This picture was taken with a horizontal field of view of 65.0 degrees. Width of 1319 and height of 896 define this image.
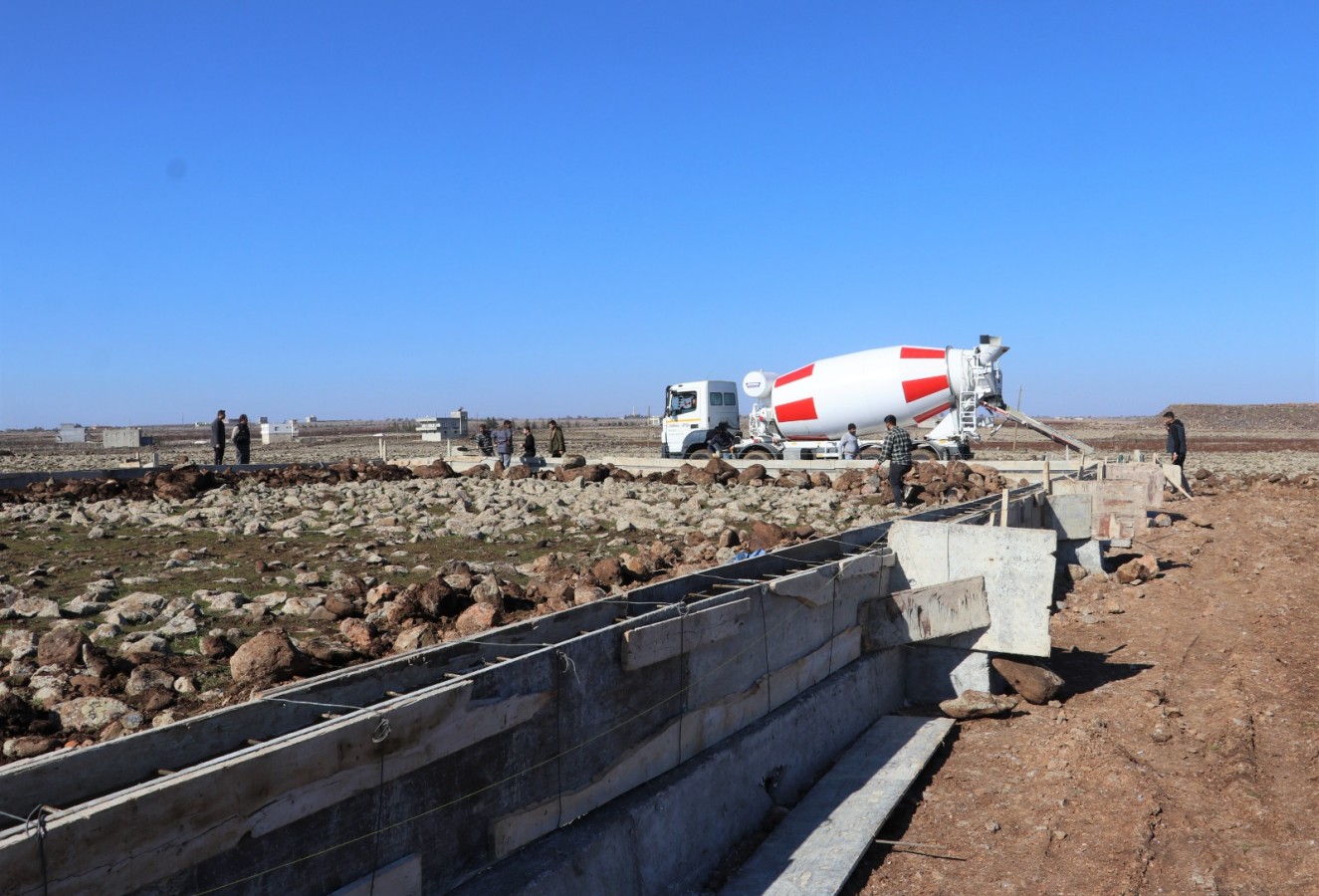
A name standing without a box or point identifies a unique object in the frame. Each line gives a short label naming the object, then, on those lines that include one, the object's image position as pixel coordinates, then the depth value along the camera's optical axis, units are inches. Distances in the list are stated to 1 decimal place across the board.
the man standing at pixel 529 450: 950.4
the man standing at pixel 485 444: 1110.1
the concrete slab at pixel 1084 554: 508.0
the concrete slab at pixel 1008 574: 300.4
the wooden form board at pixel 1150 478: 642.8
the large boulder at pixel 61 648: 264.1
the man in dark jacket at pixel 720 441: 1019.3
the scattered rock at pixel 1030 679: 303.1
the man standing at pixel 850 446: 879.1
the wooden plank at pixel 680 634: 200.7
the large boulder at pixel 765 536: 444.0
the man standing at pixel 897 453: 618.2
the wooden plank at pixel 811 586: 255.6
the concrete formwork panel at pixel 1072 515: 500.1
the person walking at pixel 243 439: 968.9
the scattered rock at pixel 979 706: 293.4
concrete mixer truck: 904.3
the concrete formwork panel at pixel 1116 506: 544.1
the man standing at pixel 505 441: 993.5
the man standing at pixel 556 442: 993.3
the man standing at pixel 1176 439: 807.1
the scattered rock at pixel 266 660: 245.8
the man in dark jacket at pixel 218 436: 926.4
